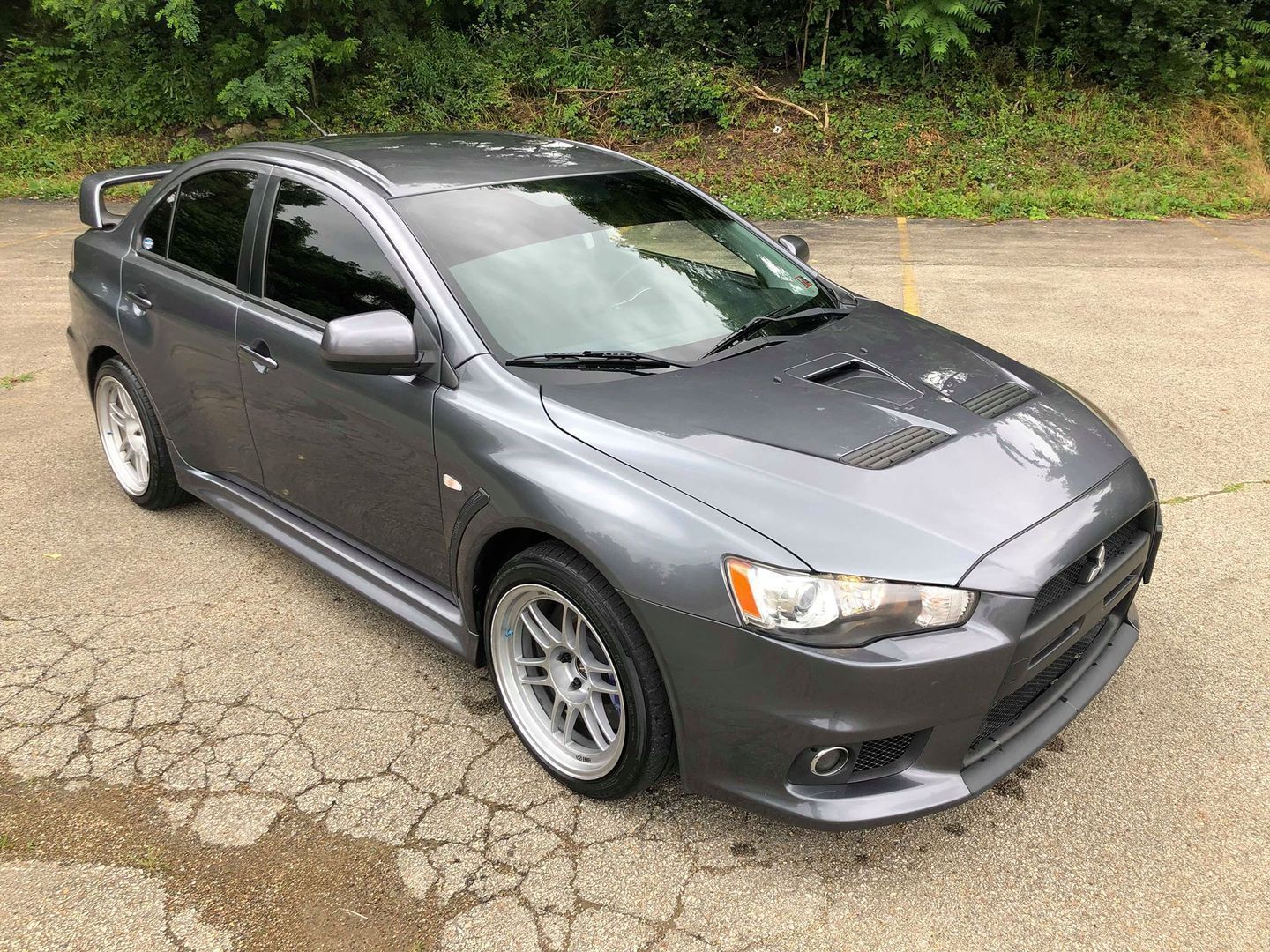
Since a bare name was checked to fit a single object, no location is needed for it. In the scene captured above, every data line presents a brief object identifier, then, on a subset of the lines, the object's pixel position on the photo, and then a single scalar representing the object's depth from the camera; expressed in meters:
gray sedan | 2.39
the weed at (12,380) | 6.38
